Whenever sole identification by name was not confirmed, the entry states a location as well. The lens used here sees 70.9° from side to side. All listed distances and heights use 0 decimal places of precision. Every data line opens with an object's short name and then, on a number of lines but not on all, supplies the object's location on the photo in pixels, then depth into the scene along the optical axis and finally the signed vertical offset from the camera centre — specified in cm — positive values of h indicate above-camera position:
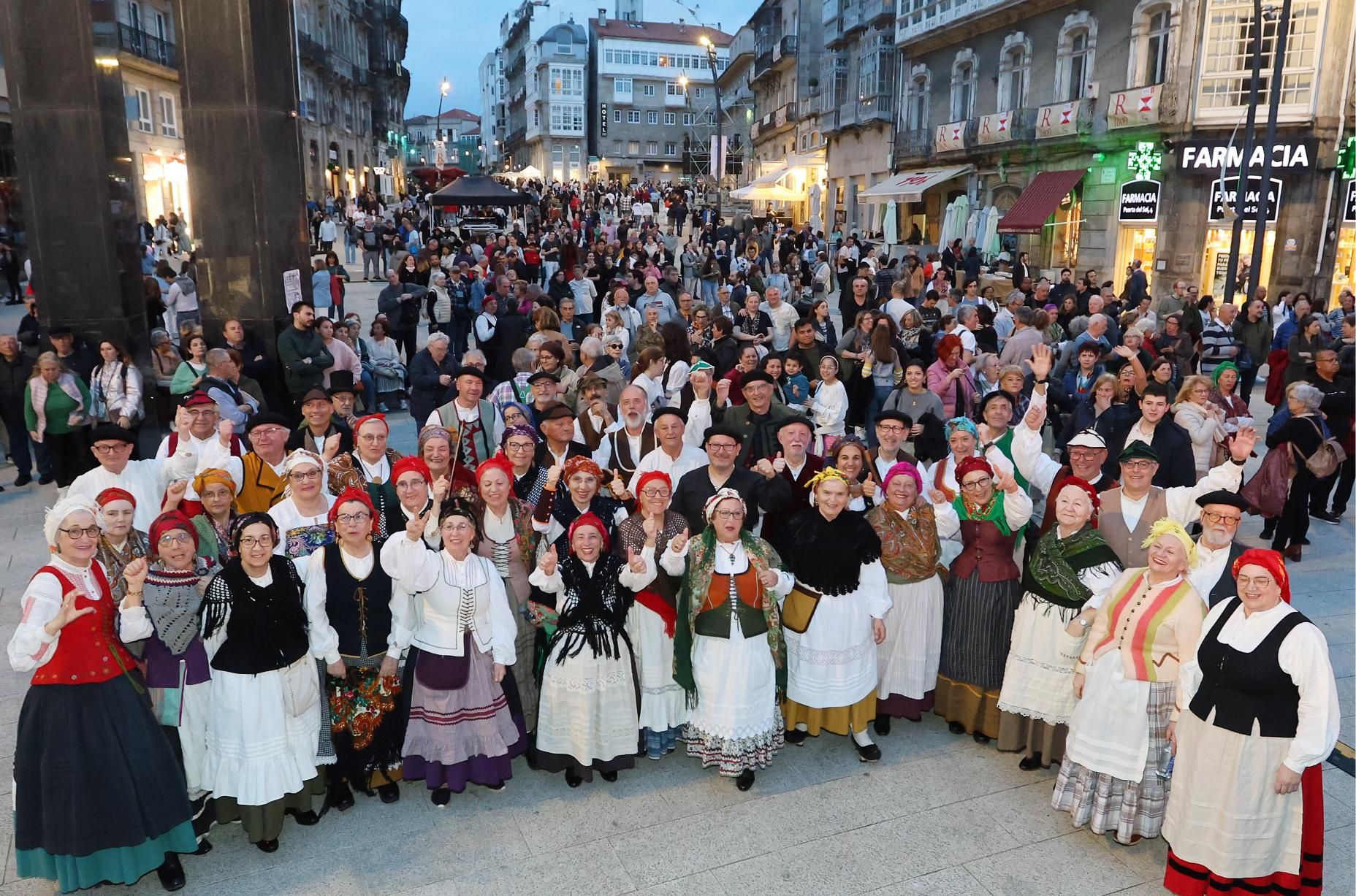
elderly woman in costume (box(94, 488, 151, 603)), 454 -126
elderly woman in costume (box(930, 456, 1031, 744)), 541 -177
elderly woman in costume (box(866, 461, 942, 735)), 544 -185
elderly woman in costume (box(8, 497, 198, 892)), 401 -199
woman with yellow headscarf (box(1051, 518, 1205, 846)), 448 -197
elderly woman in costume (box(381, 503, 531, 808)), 470 -194
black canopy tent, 2180 +169
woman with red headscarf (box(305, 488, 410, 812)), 463 -185
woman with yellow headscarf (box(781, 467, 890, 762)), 524 -180
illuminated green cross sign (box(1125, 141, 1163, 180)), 2258 +278
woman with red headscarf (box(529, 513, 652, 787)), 500 -201
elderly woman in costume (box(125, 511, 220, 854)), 429 -170
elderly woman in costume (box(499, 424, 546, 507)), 579 -118
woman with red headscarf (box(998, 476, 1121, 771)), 498 -174
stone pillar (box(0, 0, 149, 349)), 1072 +118
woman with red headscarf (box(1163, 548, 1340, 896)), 397 -197
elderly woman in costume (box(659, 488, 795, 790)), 505 -190
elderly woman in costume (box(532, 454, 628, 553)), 528 -131
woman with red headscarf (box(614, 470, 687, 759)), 512 -187
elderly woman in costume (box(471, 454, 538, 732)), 512 -146
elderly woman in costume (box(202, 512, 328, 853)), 438 -189
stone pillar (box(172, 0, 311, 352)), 1138 +140
